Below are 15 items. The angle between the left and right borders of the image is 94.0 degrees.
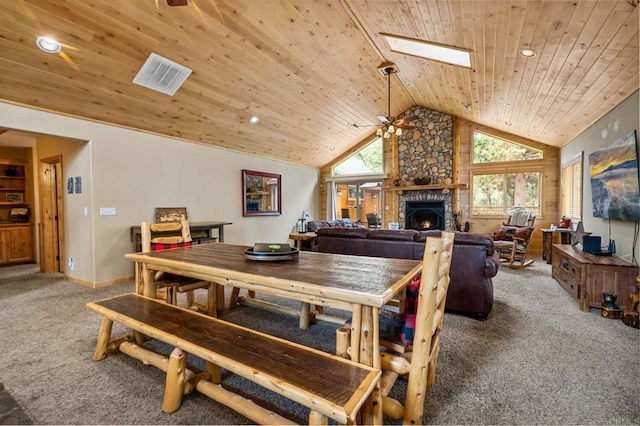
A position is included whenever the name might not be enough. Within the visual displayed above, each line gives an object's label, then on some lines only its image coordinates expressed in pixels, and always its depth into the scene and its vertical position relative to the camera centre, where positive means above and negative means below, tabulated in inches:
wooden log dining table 55.7 -15.7
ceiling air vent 141.9 +67.9
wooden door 195.3 -4.4
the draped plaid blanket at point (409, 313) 68.9 -25.8
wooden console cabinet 122.4 -30.8
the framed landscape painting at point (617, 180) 124.5 +11.7
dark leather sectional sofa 118.6 -22.6
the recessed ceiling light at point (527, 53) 122.7 +64.0
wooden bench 46.8 -28.8
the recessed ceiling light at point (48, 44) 115.1 +65.4
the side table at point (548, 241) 216.4 -27.8
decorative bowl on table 85.0 -13.6
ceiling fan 198.5 +58.7
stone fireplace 311.0 +41.9
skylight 156.3 +87.0
